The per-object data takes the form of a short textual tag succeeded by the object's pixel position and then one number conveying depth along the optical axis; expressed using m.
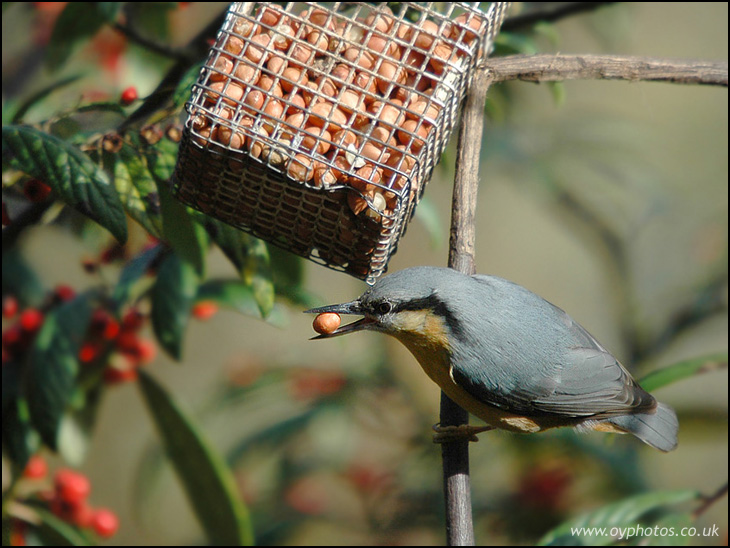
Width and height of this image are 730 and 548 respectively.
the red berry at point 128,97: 3.70
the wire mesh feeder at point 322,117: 3.08
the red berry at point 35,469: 4.71
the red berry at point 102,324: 4.80
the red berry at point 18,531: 4.41
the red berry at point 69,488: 4.87
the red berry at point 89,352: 4.87
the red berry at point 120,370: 5.08
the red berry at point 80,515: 4.95
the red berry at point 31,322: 4.79
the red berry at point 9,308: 4.82
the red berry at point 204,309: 4.86
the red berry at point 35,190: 3.60
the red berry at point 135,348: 5.00
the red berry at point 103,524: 5.11
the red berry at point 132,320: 4.95
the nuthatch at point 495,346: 3.50
